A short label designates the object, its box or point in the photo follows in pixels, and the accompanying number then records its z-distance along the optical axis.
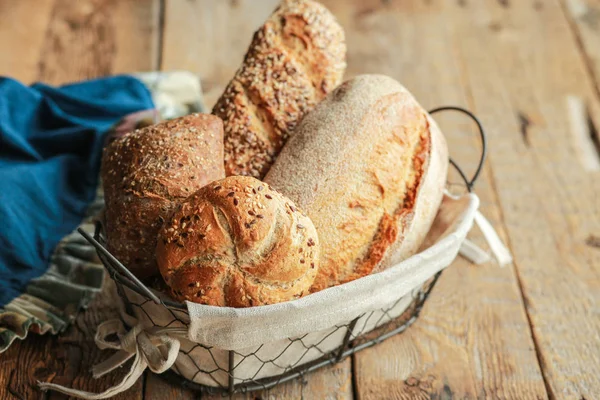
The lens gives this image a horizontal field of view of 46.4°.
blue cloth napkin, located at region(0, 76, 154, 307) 1.29
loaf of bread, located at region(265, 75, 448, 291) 1.08
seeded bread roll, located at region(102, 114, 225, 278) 1.04
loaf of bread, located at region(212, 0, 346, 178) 1.20
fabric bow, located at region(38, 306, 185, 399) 1.00
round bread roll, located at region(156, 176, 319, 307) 0.94
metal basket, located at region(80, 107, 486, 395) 0.97
